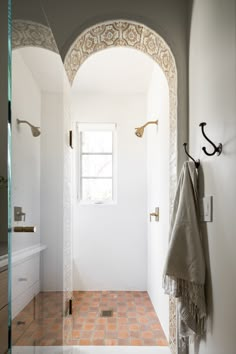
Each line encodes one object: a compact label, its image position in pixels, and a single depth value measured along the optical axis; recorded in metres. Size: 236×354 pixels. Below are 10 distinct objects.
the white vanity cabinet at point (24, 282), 1.12
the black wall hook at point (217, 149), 1.26
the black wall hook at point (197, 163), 1.60
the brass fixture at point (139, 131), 3.40
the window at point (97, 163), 3.99
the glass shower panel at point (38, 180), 1.14
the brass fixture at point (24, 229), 1.10
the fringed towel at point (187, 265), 1.46
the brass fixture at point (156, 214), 2.93
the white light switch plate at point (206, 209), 1.39
